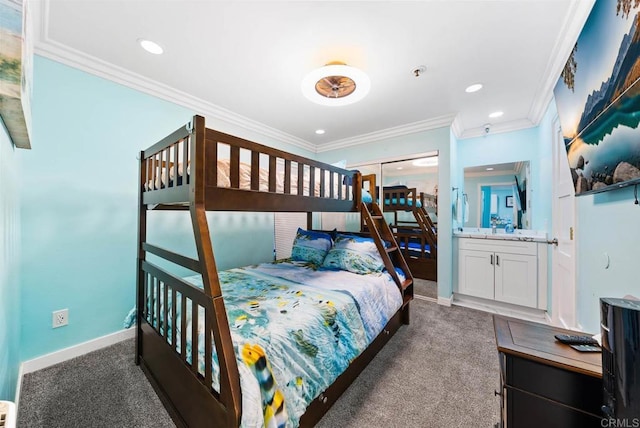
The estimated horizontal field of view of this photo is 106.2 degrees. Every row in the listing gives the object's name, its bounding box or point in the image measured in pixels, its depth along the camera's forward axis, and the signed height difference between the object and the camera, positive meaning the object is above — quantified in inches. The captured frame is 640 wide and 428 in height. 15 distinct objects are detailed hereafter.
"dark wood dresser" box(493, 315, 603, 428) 32.4 -23.5
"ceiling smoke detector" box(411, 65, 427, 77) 82.5 +52.2
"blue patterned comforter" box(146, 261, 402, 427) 41.3 -25.2
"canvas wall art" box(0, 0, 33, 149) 28.8 +20.0
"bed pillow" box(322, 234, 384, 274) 93.2 -15.1
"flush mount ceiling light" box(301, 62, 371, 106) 68.4 +41.6
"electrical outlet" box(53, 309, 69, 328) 73.7 -31.8
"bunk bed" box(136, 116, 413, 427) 40.9 -22.5
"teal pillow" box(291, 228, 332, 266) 108.4 -13.3
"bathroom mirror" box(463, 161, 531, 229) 123.5 +14.0
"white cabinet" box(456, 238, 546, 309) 107.3 -24.2
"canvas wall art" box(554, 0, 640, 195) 38.1 +23.7
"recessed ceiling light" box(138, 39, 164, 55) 71.9 +52.3
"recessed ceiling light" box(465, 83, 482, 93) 93.0 +52.2
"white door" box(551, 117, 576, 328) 78.7 -7.8
